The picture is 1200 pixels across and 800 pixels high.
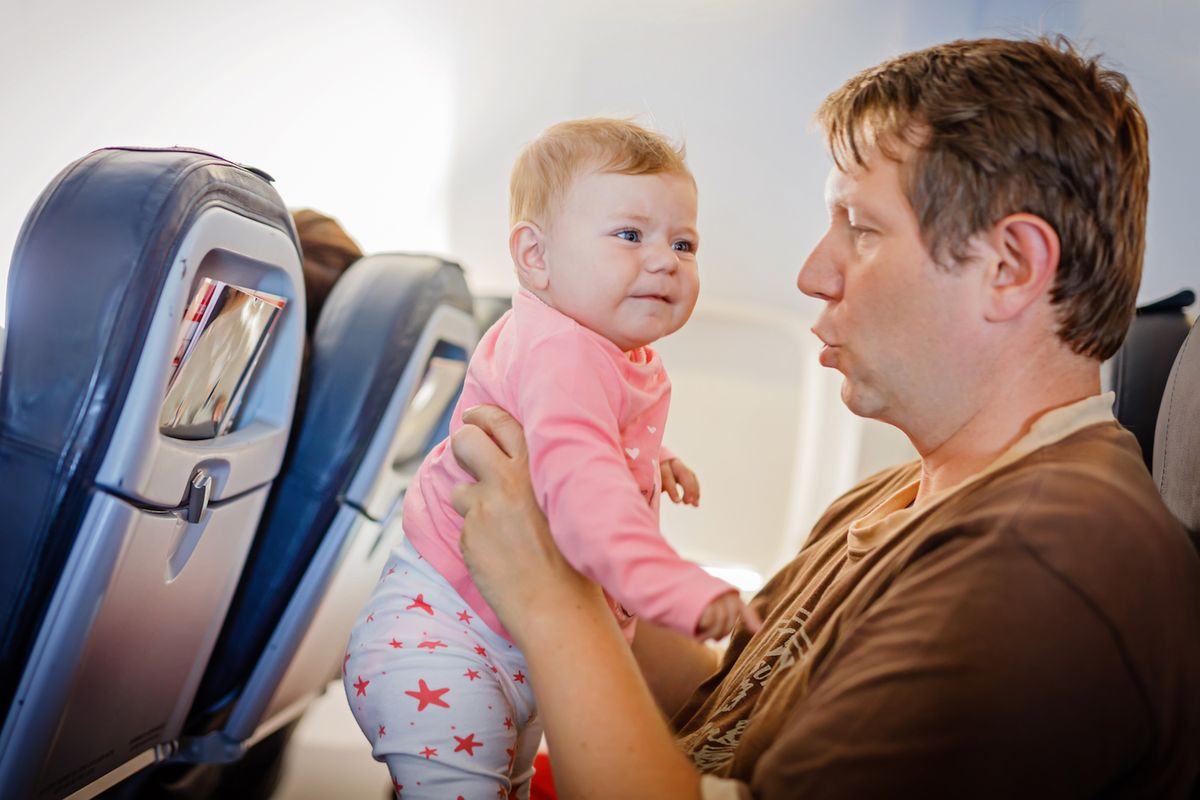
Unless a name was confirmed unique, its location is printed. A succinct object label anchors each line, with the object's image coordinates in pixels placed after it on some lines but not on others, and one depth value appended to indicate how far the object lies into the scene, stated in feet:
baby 3.46
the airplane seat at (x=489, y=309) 9.41
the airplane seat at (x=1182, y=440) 3.57
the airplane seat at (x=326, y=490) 5.73
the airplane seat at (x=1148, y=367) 4.86
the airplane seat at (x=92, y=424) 3.60
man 2.42
